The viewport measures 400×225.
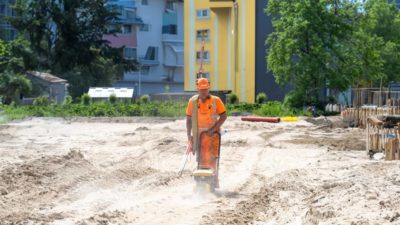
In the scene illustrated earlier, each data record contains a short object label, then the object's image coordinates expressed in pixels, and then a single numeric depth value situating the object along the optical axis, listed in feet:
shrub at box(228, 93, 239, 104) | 175.42
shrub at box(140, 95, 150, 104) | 167.19
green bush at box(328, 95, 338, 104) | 154.06
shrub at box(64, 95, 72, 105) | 163.04
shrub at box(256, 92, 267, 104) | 175.22
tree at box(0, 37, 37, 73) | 216.54
